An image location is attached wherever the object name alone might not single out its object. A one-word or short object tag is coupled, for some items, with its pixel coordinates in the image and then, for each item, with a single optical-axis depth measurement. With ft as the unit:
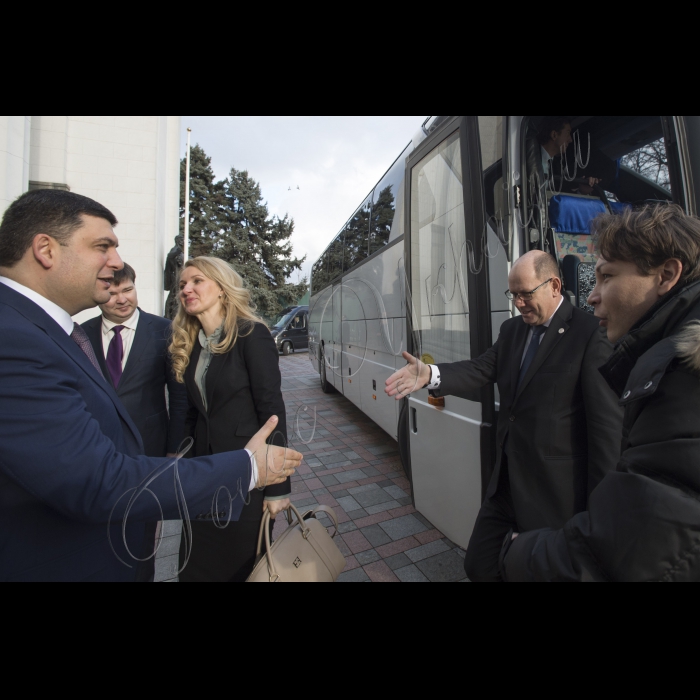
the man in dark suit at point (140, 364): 7.50
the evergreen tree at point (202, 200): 65.57
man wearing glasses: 5.58
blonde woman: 6.05
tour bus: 7.33
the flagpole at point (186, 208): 30.63
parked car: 59.26
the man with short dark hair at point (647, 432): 2.61
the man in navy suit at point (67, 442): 3.10
